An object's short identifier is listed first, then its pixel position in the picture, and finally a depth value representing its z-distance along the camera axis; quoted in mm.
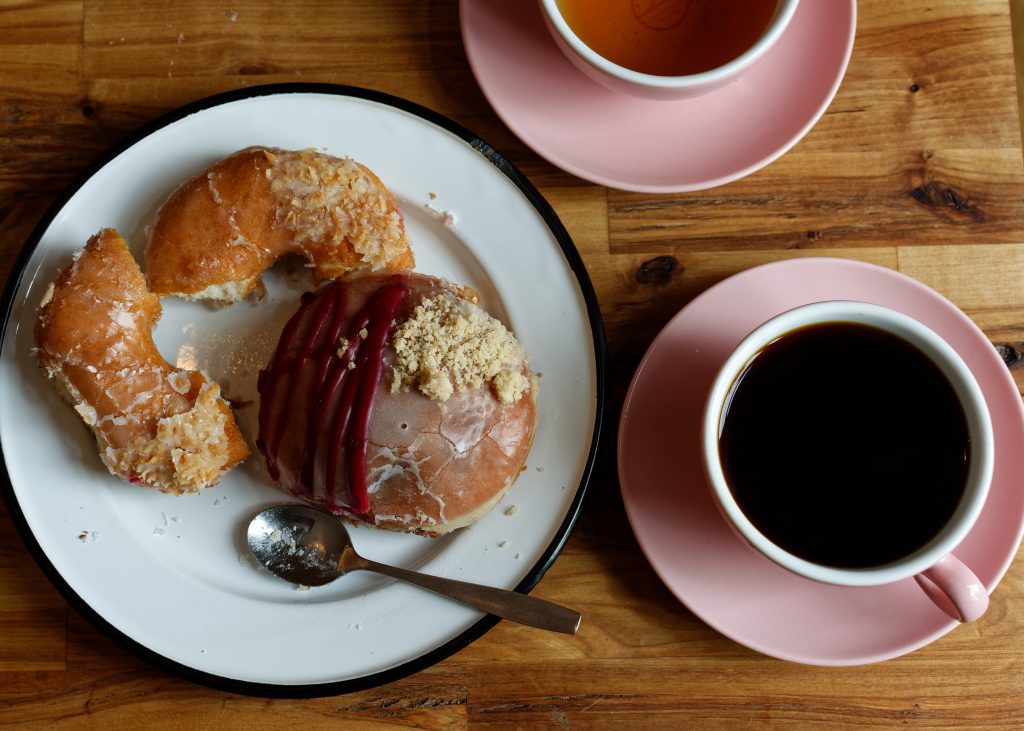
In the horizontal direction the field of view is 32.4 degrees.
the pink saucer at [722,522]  668
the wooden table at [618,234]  701
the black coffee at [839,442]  645
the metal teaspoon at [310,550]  681
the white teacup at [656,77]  651
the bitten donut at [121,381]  666
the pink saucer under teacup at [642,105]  689
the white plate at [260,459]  678
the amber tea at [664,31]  679
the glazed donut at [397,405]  654
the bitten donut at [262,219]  675
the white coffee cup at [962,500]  626
